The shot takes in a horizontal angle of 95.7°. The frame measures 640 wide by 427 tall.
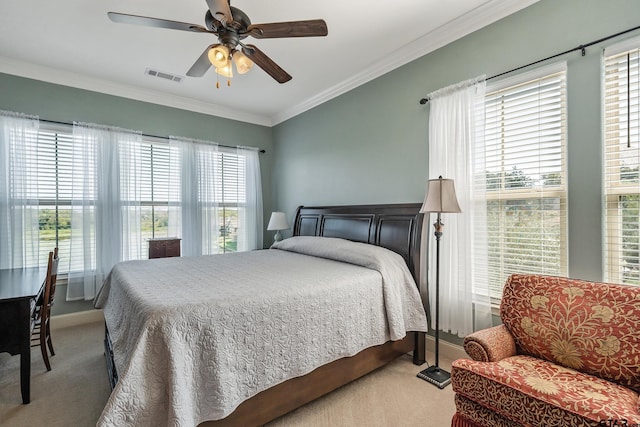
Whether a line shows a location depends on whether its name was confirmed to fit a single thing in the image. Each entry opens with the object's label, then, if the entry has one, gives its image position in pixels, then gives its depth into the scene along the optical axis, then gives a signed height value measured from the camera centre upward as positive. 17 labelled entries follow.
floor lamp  2.18 +0.02
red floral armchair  1.21 -0.80
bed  1.34 -0.68
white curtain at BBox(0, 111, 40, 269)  3.11 +0.23
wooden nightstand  3.80 -0.49
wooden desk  1.91 -0.76
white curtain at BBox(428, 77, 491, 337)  2.36 -0.06
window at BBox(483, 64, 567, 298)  2.02 +0.24
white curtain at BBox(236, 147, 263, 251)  4.81 +0.07
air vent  3.41 +1.65
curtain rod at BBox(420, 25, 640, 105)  1.74 +1.05
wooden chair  2.27 -0.78
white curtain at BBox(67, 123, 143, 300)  3.50 +0.08
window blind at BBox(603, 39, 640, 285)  1.71 +0.27
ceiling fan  1.78 +1.18
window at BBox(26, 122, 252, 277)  3.37 +0.24
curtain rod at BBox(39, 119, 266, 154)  3.39 +1.06
